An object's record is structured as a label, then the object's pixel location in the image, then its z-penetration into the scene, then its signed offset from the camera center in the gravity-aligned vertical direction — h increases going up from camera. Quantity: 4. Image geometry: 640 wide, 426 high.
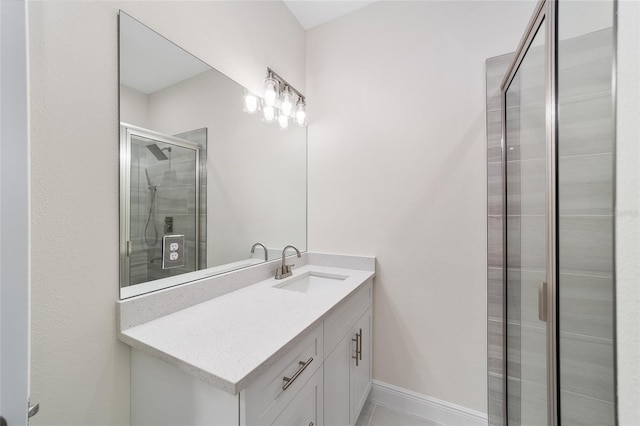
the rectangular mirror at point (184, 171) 0.93 +0.20
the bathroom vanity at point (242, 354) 0.68 -0.44
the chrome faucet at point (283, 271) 1.54 -0.39
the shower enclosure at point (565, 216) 0.58 -0.01
